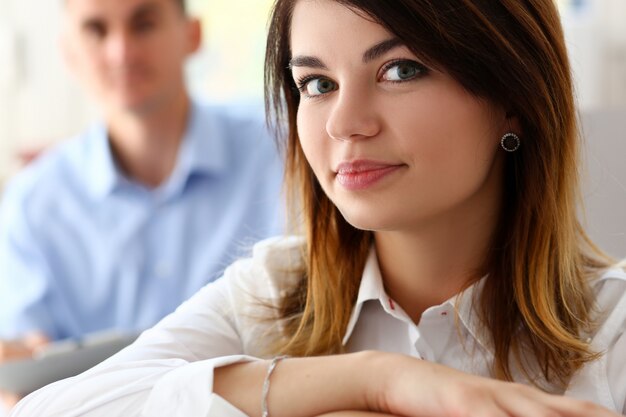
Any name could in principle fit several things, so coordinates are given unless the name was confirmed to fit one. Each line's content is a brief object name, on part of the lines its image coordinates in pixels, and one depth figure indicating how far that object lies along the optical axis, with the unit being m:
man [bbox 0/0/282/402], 2.20
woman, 1.31
